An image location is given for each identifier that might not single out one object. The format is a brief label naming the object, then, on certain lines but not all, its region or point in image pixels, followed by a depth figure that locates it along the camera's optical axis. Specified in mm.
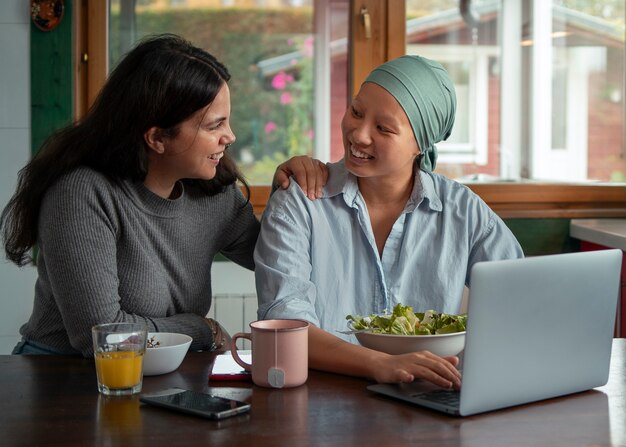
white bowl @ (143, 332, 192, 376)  2241
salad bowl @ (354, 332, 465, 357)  2254
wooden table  1959
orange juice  2135
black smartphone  2037
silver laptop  2037
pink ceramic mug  2182
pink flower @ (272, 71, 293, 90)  4243
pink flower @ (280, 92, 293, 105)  4263
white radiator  3830
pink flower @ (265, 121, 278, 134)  4260
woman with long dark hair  2575
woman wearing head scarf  2643
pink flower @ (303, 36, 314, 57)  4228
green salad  2288
